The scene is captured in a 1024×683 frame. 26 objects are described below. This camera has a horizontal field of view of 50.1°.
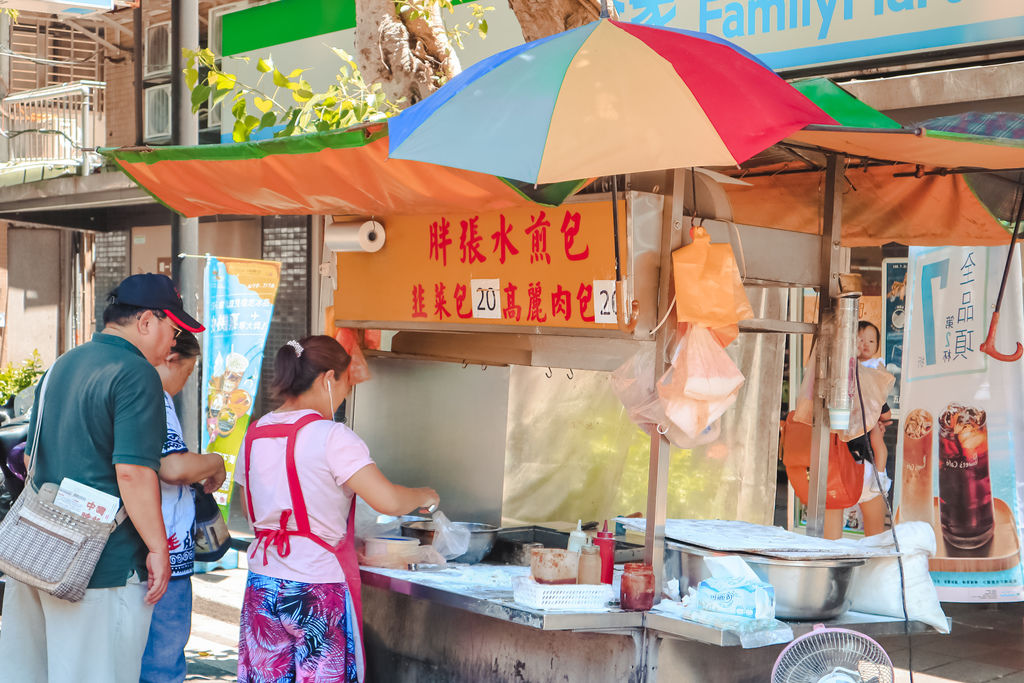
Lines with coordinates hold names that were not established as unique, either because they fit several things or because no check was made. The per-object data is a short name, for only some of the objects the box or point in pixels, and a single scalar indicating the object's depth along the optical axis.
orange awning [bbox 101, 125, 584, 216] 3.56
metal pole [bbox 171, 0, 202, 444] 6.85
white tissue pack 3.34
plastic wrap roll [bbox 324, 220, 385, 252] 4.56
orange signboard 3.57
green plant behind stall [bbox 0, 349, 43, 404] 10.86
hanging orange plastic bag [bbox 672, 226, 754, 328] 3.35
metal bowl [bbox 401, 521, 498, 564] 4.46
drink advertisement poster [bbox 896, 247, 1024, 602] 6.11
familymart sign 6.06
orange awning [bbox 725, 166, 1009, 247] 4.50
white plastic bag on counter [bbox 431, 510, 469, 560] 4.37
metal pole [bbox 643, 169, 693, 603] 3.49
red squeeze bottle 3.73
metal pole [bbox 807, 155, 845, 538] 4.22
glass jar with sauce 3.48
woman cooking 3.70
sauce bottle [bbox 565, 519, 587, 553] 3.74
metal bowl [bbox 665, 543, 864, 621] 3.49
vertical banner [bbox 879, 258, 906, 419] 7.16
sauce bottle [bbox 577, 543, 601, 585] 3.67
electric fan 3.23
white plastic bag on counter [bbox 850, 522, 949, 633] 3.66
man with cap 3.53
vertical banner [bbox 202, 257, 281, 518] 7.48
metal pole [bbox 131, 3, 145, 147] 10.14
